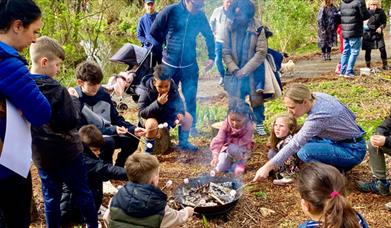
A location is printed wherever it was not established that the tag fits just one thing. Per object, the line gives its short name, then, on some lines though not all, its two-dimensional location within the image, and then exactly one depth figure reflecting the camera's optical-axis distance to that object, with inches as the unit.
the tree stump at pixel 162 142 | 218.7
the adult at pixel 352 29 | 348.8
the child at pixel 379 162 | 154.7
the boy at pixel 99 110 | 160.4
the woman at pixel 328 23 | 430.3
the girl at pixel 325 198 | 89.6
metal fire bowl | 148.7
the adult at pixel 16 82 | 87.8
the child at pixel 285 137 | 183.9
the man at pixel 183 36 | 224.1
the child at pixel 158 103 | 197.8
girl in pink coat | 193.6
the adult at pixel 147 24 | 252.6
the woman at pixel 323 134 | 153.2
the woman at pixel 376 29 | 370.0
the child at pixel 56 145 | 117.3
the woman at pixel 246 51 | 226.7
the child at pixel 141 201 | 112.6
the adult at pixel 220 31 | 233.1
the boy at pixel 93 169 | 141.9
